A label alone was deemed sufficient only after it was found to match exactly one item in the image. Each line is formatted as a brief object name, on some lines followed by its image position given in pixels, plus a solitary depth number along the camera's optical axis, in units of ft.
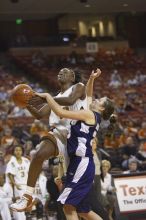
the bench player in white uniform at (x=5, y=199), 32.96
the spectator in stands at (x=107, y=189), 32.86
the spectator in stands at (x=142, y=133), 52.90
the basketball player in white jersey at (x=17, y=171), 34.71
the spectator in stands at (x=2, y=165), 36.22
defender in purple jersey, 20.24
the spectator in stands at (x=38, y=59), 82.23
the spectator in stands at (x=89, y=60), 83.56
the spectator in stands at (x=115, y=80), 73.59
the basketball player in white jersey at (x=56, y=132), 20.44
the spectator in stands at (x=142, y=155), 41.04
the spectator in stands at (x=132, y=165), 38.09
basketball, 19.71
